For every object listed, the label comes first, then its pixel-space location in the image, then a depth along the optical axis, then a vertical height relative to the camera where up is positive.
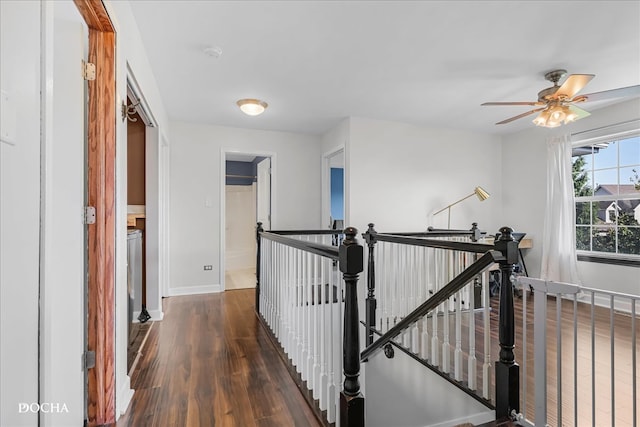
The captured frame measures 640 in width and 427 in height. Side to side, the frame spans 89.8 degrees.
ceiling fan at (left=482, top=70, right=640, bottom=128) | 2.60 +1.05
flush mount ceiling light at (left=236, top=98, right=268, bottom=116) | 3.58 +1.24
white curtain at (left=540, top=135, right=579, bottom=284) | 4.30 -0.04
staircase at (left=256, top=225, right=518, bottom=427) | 1.62 -0.81
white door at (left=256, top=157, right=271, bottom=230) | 5.24 +0.38
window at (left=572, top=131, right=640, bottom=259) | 3.91 +0.28
